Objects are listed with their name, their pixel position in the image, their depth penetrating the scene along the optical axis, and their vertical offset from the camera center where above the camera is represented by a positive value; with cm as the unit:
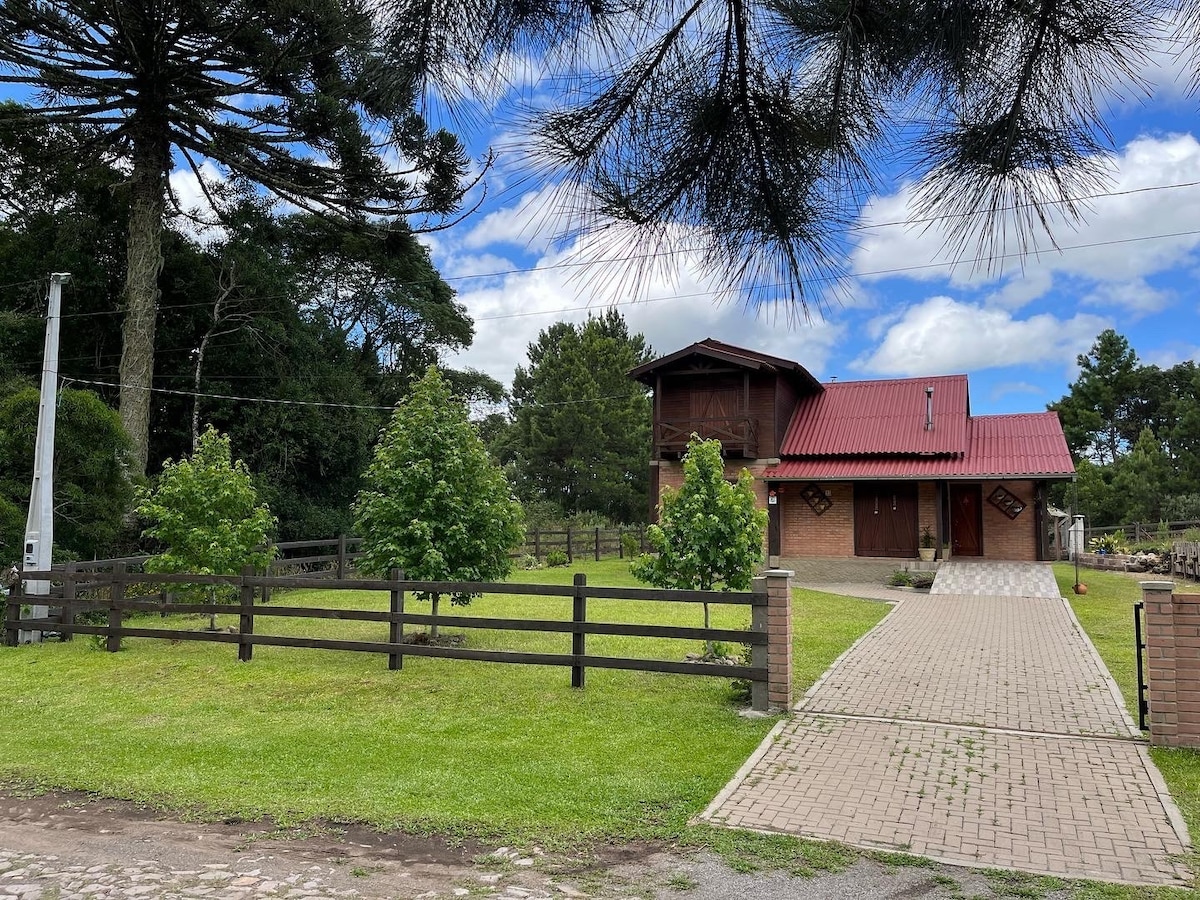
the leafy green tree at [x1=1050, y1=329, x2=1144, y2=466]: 4966 +770
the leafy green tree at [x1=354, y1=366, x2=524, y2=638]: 1093 +13
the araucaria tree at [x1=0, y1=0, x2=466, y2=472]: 1271 +899
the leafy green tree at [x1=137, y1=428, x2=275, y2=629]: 1183 -9
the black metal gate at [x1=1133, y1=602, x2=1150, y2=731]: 664 -145
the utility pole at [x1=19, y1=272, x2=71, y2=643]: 1182 +38
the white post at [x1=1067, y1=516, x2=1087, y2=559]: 1927 -36
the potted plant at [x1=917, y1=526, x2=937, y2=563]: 2123 -67
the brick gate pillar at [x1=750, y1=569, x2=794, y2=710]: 730 -117
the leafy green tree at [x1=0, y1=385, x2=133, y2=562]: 1489 +82
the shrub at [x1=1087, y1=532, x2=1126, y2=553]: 2612 -71
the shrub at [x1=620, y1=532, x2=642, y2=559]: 2830 -103
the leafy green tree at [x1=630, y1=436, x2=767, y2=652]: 952 -22
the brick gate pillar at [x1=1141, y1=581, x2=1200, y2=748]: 620 -113
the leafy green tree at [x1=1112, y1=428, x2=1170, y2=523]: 3850 +205
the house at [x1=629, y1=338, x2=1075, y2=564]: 2197 +172
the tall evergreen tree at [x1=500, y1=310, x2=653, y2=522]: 4084 +437
